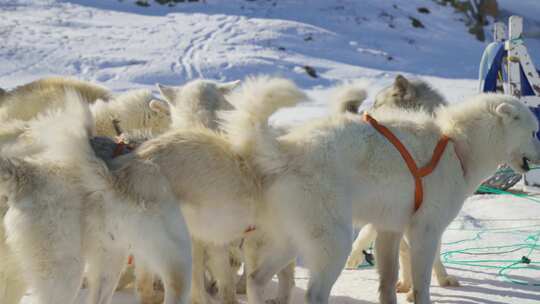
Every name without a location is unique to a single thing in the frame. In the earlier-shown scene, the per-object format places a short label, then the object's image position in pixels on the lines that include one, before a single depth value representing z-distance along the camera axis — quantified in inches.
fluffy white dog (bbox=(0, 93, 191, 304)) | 299.0
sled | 713.0
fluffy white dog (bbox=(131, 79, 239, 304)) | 399.9
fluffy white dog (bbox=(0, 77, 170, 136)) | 505.0
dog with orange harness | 349.4
